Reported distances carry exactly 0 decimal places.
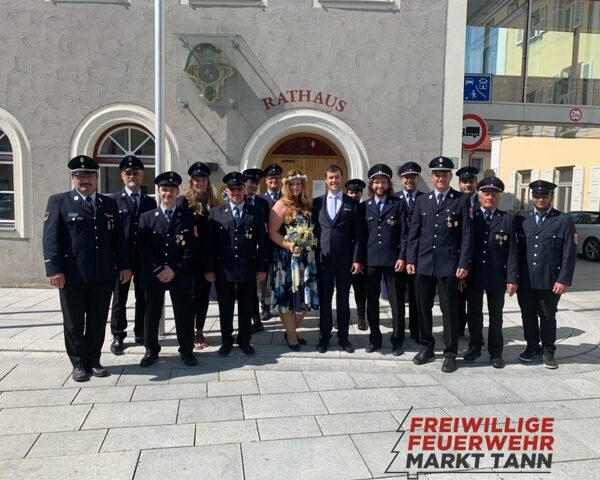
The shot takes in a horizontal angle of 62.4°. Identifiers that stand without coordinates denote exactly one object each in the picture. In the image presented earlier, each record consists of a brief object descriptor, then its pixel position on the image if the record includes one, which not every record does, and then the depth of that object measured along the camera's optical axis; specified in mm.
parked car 15648
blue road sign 9211
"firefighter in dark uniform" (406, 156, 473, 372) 5094
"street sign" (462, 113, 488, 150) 7895
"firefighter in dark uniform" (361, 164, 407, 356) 5625
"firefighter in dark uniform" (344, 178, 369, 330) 6508
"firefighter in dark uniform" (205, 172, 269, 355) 5316
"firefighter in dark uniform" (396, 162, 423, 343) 5680
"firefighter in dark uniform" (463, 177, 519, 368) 5254
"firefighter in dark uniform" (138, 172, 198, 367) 4988
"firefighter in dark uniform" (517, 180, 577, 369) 5191
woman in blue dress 5438
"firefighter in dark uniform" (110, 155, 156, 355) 5406
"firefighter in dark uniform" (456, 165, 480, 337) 6020
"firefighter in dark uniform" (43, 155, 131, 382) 4586
